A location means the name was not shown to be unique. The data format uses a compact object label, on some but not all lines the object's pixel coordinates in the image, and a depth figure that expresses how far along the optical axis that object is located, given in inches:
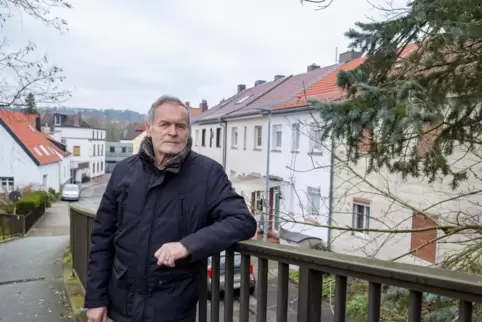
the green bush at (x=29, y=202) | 950.4
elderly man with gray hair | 72.7
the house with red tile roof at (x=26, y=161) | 1283.2
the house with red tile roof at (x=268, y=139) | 601.0
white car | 1433.7
